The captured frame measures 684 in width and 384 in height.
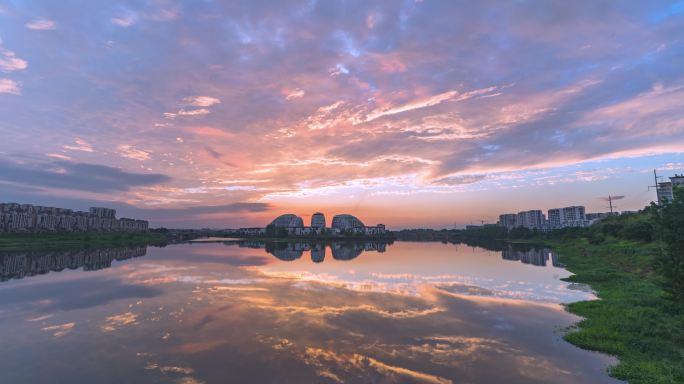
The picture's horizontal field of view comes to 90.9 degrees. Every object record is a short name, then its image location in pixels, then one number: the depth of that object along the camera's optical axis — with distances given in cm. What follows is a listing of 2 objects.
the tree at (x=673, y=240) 1558
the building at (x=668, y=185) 11431
